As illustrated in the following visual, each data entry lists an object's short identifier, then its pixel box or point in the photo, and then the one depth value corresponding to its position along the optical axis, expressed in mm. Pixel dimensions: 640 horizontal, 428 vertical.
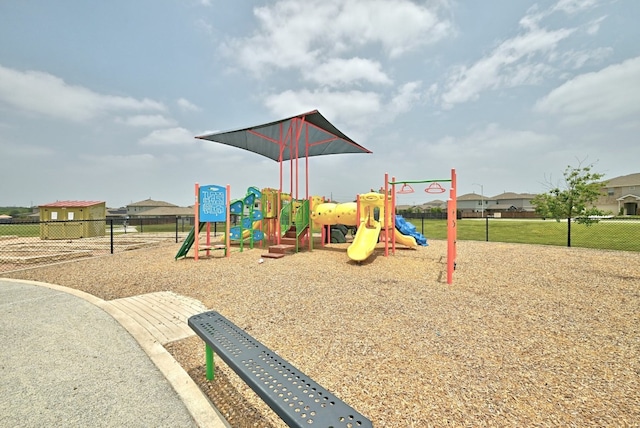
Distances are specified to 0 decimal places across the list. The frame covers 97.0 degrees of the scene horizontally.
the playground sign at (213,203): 9258
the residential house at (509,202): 72438
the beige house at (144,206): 78062
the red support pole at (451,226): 5875
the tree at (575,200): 10664
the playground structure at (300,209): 9320
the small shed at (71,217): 16719
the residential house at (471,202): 77250
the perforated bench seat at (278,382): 1522
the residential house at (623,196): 41906
